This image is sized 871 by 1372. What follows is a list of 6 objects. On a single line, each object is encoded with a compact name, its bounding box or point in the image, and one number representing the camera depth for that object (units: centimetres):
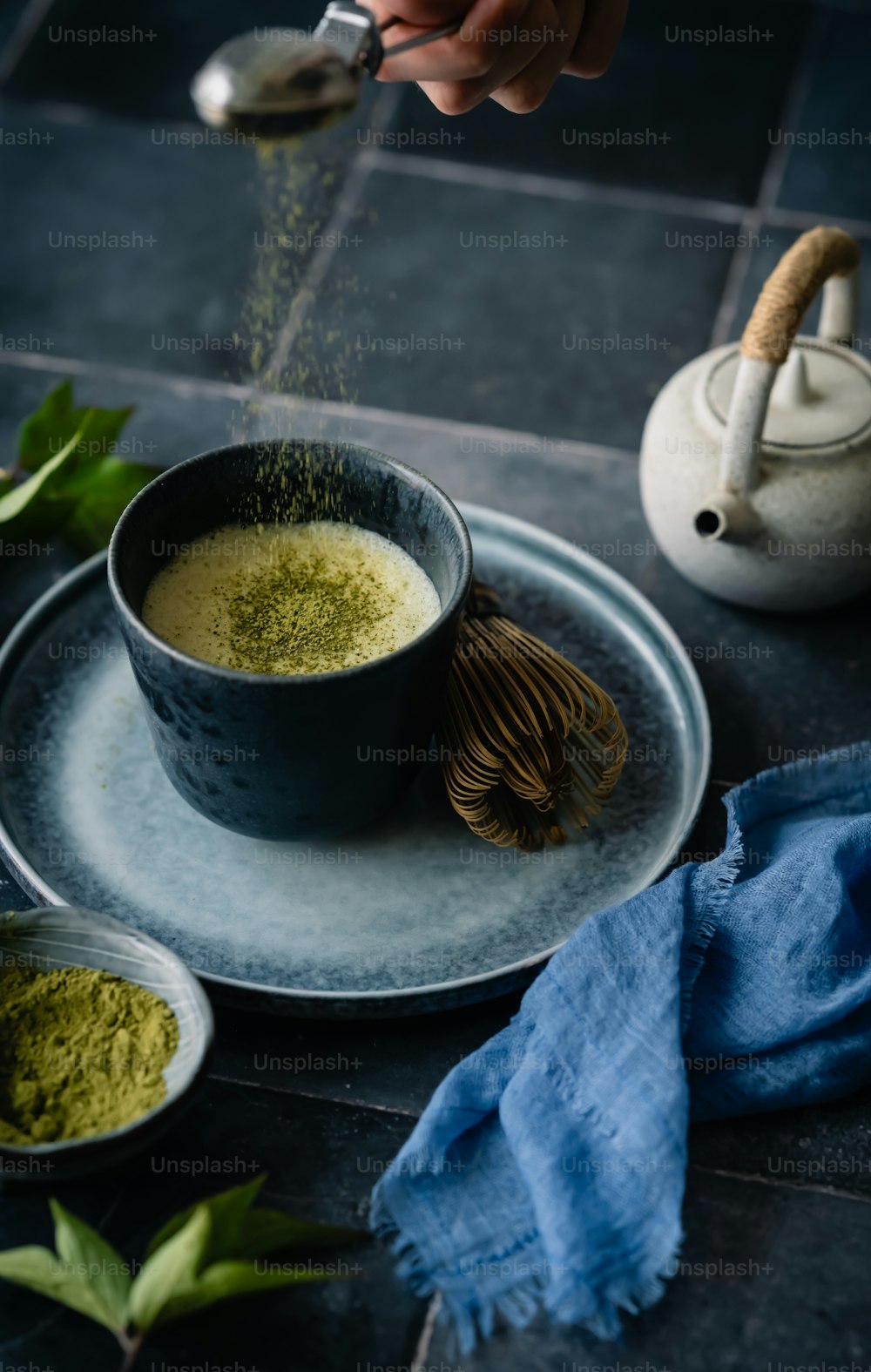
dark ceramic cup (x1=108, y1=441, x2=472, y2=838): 88
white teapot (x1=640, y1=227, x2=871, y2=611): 117
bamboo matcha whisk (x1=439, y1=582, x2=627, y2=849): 100
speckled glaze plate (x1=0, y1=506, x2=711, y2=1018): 94
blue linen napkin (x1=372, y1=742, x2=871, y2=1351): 83
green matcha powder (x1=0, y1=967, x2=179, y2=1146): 83
